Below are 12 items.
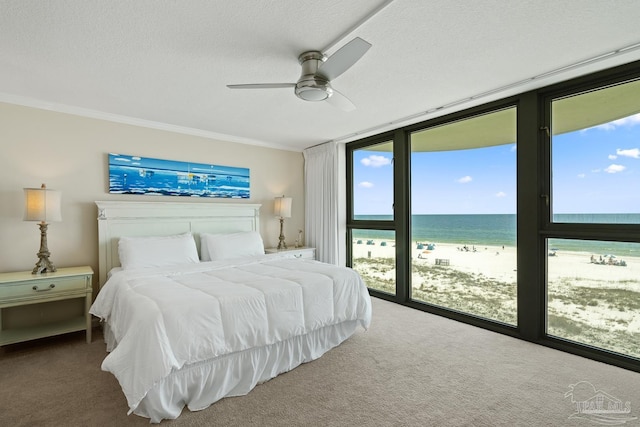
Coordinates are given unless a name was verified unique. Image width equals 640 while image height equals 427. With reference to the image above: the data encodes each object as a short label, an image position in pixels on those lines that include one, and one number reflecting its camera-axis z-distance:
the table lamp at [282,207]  4.85
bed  1.84
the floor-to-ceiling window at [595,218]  2.53
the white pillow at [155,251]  3.27
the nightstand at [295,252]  4.53
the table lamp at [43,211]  2.87
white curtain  4.93
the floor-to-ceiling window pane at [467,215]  3.38
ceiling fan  1.97
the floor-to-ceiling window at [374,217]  4.55
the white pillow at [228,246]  3.89
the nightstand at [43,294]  2.69
